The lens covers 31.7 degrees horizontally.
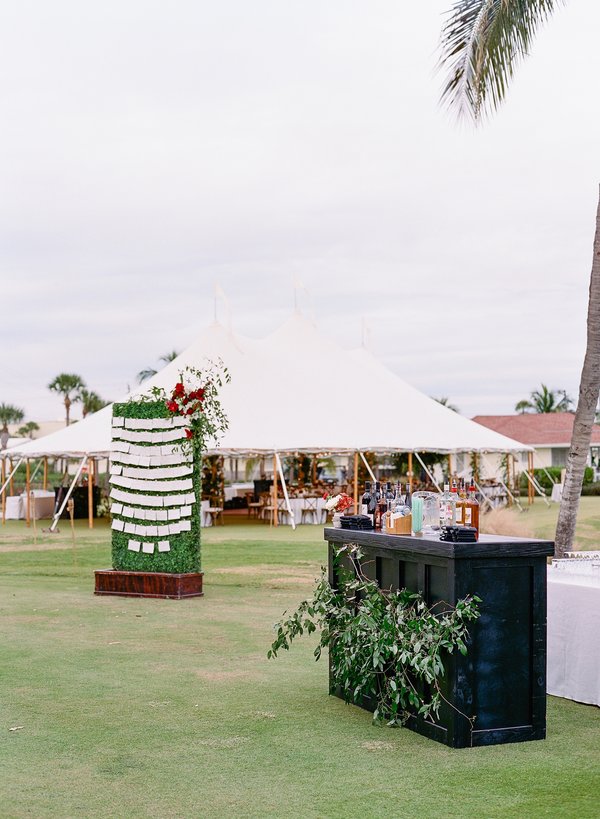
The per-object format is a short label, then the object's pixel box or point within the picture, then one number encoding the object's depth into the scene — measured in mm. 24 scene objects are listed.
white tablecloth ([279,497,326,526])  26688
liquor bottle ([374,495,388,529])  6695
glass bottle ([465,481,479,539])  5941
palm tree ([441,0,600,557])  10930
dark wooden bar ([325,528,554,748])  5621
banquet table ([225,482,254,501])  37016
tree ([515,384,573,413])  84875
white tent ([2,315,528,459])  26062
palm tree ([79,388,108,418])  72488
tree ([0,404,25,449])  83562
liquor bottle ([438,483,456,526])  5941
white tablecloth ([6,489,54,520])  30088
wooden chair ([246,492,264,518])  28639
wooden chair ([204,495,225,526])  26503
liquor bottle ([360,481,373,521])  6906
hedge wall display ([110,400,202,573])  12711
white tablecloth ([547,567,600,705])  6625
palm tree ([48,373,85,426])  72812
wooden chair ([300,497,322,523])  26734
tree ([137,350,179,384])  67125
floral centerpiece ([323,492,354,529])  6996
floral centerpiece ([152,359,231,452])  12711
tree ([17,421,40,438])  82938
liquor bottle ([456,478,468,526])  5945
